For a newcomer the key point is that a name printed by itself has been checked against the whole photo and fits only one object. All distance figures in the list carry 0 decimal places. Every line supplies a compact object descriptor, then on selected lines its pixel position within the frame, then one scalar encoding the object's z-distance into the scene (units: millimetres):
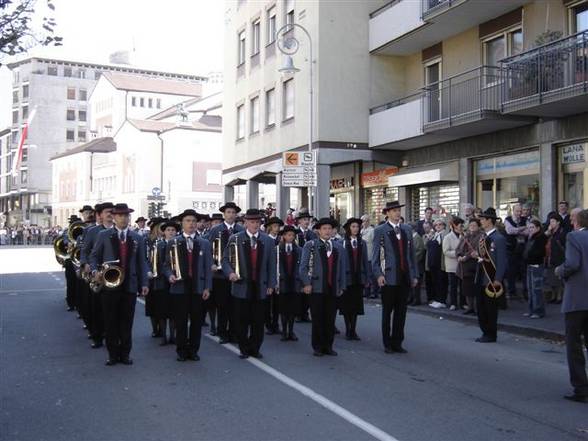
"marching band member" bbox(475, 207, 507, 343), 11133
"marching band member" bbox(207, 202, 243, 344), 11508
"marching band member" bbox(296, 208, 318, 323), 14258
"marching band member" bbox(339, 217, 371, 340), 11977
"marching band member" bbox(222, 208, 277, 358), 10000
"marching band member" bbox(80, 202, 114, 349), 10305
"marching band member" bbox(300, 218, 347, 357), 10367
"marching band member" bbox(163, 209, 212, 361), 9914
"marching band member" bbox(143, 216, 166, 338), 11508
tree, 10195
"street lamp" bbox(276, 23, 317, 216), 22859
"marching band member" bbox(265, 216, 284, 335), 12609
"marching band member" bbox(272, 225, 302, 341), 11914
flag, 96875
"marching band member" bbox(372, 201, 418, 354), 10578
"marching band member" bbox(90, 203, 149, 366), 9562
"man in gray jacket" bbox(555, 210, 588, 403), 7680
